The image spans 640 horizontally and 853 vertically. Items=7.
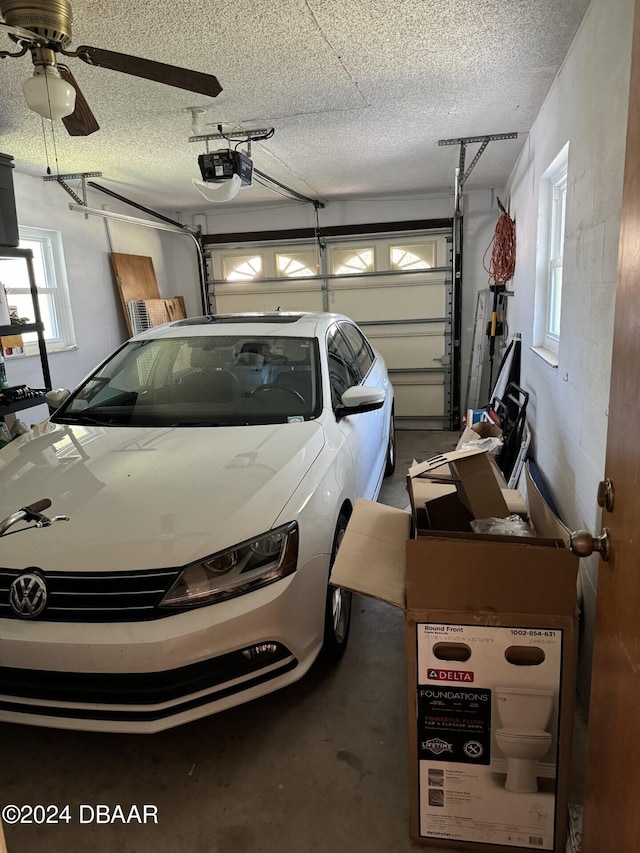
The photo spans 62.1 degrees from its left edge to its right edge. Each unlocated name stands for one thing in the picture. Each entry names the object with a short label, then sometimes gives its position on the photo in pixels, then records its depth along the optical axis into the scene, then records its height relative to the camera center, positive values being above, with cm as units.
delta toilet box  133 -97
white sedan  158 -78
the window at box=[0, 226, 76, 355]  488 +25
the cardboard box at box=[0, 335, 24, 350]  418 -21
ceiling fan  171 +87
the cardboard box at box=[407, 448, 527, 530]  185 -72
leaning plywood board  598 +36
